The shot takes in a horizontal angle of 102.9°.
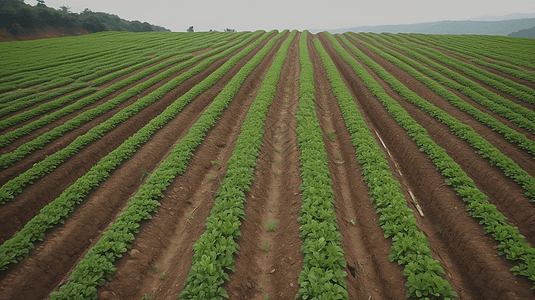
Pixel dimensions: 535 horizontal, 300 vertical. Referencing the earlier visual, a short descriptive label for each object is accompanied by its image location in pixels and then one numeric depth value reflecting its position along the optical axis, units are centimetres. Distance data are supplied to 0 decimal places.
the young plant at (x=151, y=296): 628
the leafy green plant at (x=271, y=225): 835
